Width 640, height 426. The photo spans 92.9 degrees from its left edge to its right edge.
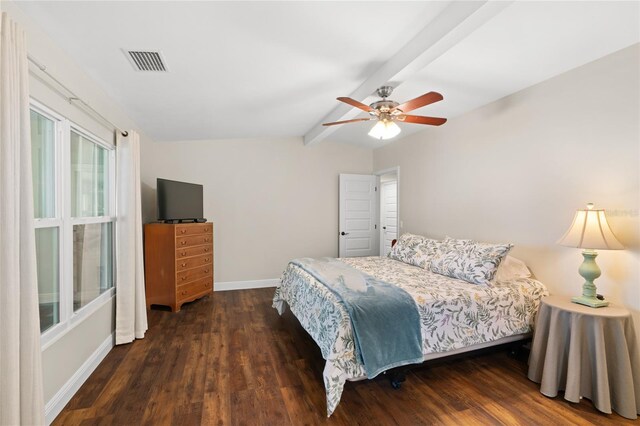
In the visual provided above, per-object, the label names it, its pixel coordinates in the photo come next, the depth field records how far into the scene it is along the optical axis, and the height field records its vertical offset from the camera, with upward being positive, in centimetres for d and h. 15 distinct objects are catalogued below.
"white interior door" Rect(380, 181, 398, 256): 619 -9
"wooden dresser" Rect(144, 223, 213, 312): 388 -70
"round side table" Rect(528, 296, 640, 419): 198 -101
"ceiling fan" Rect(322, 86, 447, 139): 261 +85
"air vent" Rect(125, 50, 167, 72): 220 +113
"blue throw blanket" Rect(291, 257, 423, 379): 204 -81
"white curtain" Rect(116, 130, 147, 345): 298 -36
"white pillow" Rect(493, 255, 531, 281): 284 -58
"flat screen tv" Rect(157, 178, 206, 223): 403 +11
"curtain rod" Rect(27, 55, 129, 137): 165 +80
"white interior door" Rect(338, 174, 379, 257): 562 -12
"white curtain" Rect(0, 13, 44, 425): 127 -19
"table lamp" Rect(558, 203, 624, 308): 214 -22
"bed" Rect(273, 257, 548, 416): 202 -84
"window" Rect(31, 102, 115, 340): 198 -6
